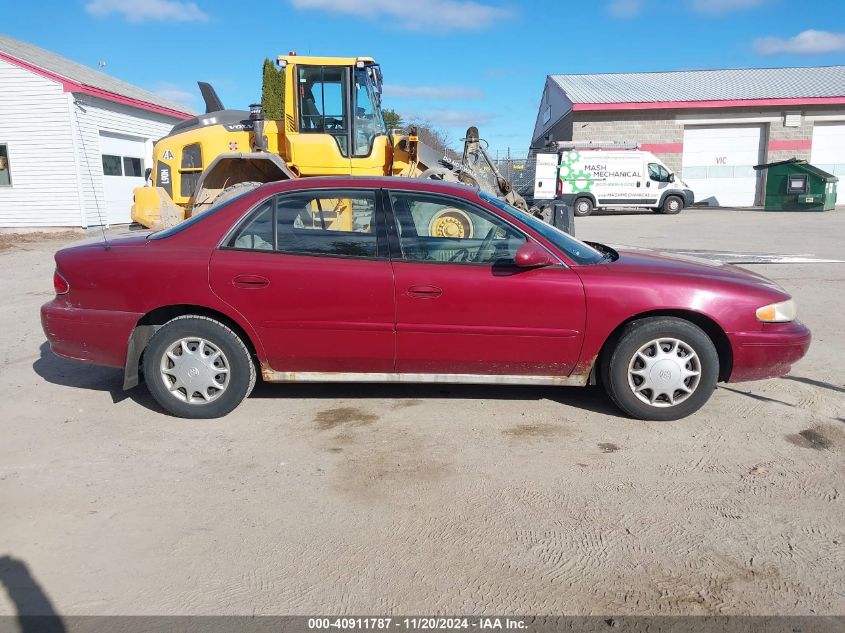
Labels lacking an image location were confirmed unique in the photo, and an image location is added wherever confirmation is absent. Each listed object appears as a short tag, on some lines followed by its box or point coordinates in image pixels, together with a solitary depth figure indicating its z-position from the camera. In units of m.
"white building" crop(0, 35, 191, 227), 17.42
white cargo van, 24.69
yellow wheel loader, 9.95
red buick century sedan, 4.12
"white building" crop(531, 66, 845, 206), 29.19
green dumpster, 25.69
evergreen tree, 23.48
